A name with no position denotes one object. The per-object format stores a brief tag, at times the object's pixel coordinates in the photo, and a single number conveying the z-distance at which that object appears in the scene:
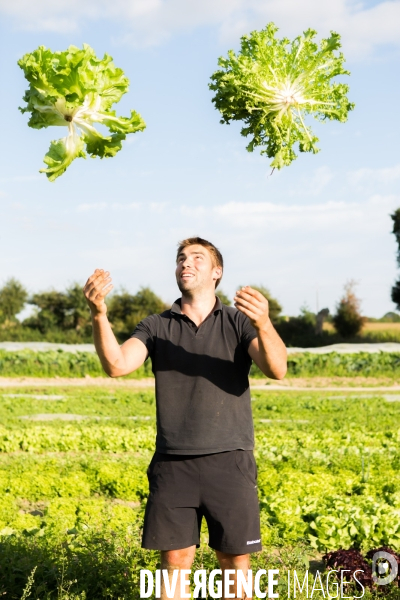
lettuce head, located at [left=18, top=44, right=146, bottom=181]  3.74
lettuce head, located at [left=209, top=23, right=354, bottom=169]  4.62
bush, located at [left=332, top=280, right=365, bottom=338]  41.44
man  3.96
